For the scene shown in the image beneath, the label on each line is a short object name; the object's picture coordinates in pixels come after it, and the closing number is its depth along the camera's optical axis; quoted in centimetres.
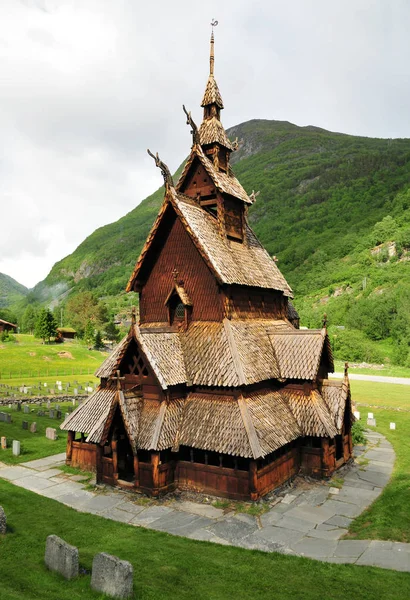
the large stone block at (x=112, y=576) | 902
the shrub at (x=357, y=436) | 2556
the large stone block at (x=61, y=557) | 984
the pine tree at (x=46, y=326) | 9206
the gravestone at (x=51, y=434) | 2595
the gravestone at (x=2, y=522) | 1207
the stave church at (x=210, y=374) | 1688
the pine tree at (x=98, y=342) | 9231
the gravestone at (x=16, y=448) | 2245
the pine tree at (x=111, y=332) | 10869
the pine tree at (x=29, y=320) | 13962
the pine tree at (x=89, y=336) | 9444
